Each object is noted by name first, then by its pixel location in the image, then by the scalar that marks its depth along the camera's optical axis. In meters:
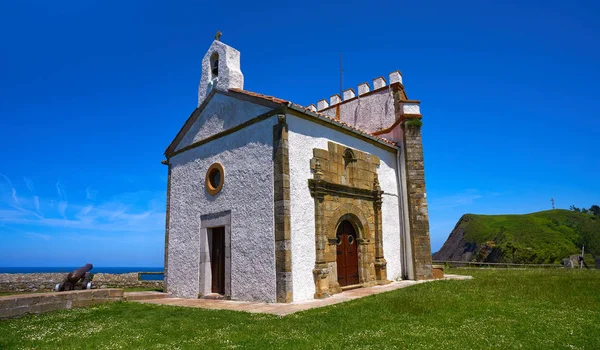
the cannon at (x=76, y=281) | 11.63
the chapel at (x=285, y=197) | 9.68
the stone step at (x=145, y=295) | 11.16
